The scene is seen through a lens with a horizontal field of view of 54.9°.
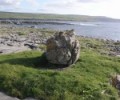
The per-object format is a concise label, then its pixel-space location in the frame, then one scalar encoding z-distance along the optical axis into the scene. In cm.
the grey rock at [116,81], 648
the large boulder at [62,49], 724
